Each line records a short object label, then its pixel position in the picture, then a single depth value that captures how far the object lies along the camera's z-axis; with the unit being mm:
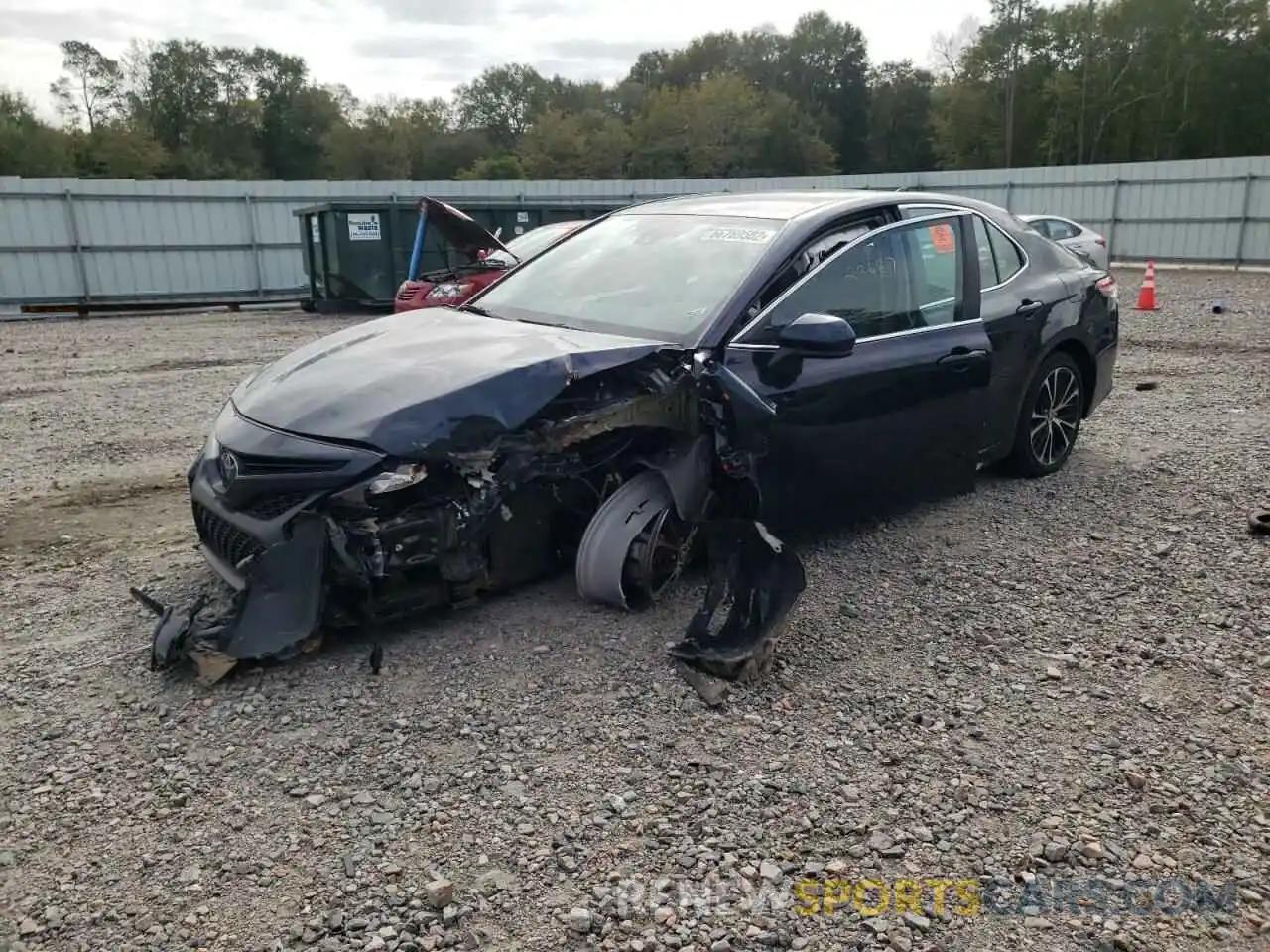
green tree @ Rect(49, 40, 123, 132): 52656
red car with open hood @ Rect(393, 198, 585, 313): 10344
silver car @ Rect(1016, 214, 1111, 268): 15281
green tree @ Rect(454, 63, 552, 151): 65375
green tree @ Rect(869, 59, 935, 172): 64875
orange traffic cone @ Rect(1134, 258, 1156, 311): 14375
